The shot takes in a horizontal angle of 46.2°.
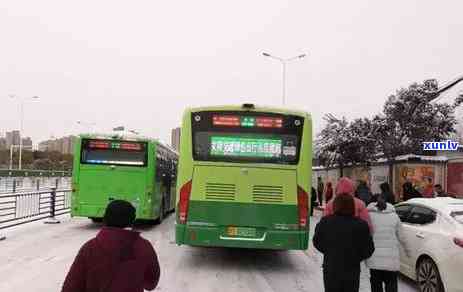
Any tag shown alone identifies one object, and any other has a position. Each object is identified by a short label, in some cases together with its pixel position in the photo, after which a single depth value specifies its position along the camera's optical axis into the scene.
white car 6.90
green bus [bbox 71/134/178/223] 15.90
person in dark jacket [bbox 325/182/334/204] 22.28
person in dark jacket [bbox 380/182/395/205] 9.28
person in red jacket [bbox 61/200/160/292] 3.44
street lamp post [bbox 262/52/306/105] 42.82
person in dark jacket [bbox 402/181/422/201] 15.08
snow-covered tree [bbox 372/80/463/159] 26.92
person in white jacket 6.47
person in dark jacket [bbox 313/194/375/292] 5.28
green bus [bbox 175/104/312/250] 10.07
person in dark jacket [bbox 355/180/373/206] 13.80
